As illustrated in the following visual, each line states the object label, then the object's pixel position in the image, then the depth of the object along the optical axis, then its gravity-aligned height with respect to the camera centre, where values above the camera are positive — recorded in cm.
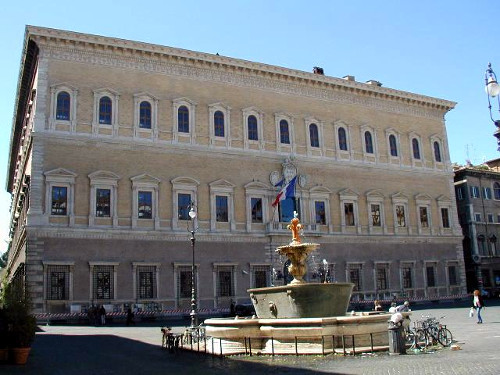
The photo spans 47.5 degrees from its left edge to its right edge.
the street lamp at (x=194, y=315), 2167 -63
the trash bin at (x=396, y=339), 1341 -112
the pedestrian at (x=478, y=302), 2239 -60
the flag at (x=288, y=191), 3477 +626
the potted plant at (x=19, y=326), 1422 -51
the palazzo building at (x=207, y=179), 3023 +722
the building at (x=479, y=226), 4894 +527
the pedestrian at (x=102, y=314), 2794 -59
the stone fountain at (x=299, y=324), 1383 -75
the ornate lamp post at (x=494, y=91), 1212 +415
